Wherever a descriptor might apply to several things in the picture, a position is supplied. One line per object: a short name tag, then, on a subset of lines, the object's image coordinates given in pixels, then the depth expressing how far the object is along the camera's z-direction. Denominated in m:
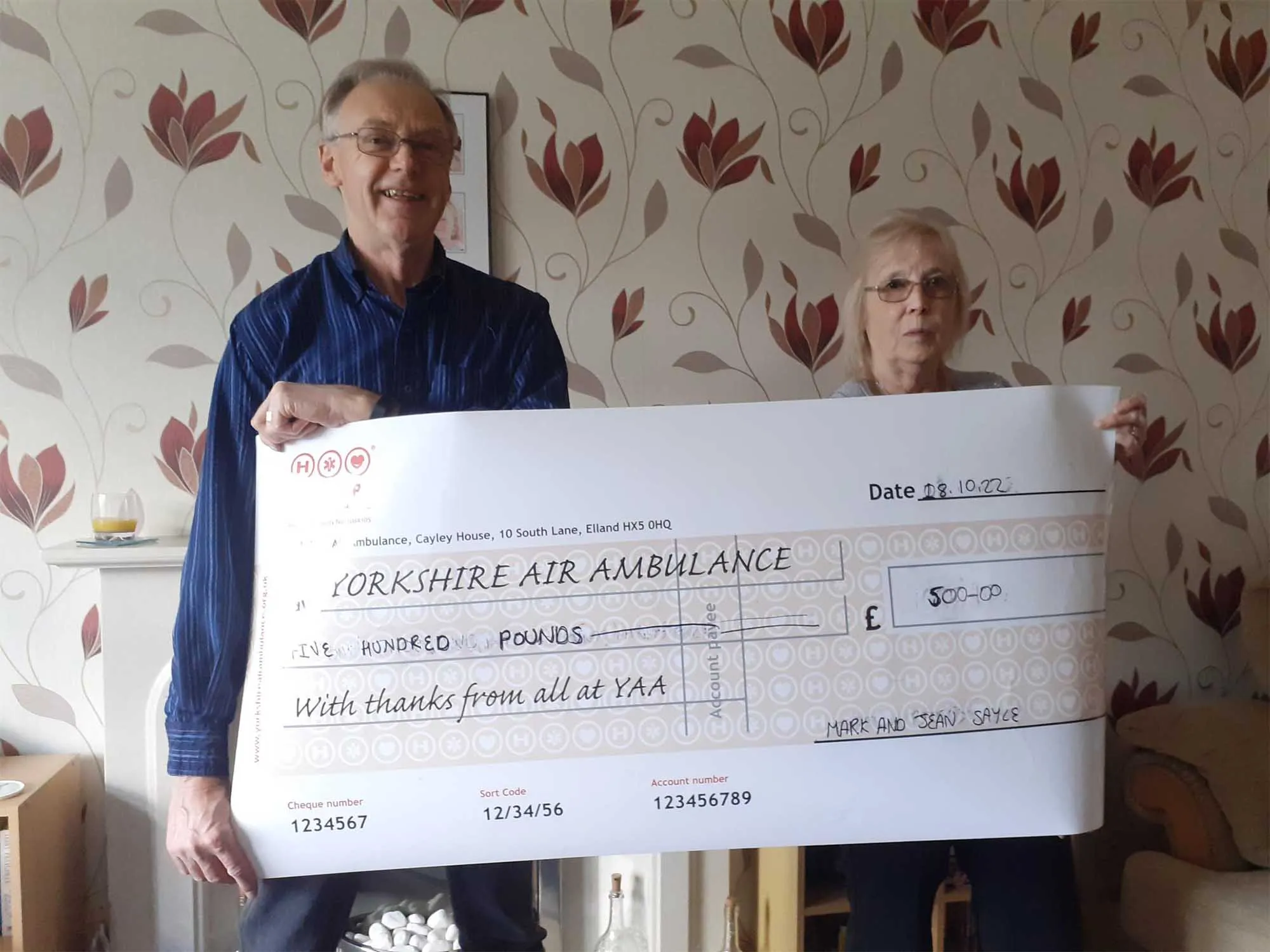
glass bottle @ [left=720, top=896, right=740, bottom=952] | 1.42
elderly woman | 1.13
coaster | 1.42
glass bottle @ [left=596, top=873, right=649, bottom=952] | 1.44
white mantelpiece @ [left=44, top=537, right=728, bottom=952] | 1.43
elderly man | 0.91
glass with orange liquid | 1.46
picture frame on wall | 1.57
